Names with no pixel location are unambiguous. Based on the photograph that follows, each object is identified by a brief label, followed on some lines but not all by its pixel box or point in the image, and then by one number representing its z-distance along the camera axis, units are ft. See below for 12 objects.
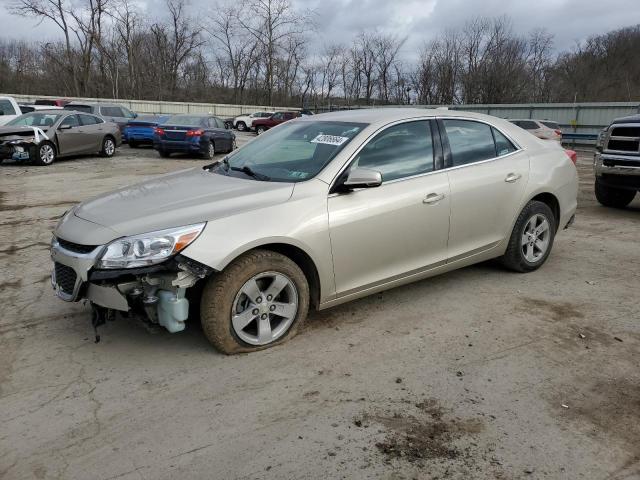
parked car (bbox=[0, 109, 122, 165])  46.44
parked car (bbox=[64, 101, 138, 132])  67.97
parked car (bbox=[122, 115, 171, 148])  67.41
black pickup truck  26.66
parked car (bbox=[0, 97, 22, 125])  52.46
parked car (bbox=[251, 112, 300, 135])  118.73
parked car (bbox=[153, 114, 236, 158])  56.24
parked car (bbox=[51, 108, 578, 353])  10.78
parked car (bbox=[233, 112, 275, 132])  134.41
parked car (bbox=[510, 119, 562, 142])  66.64
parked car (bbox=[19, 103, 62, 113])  67.96
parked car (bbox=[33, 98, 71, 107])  87.94
